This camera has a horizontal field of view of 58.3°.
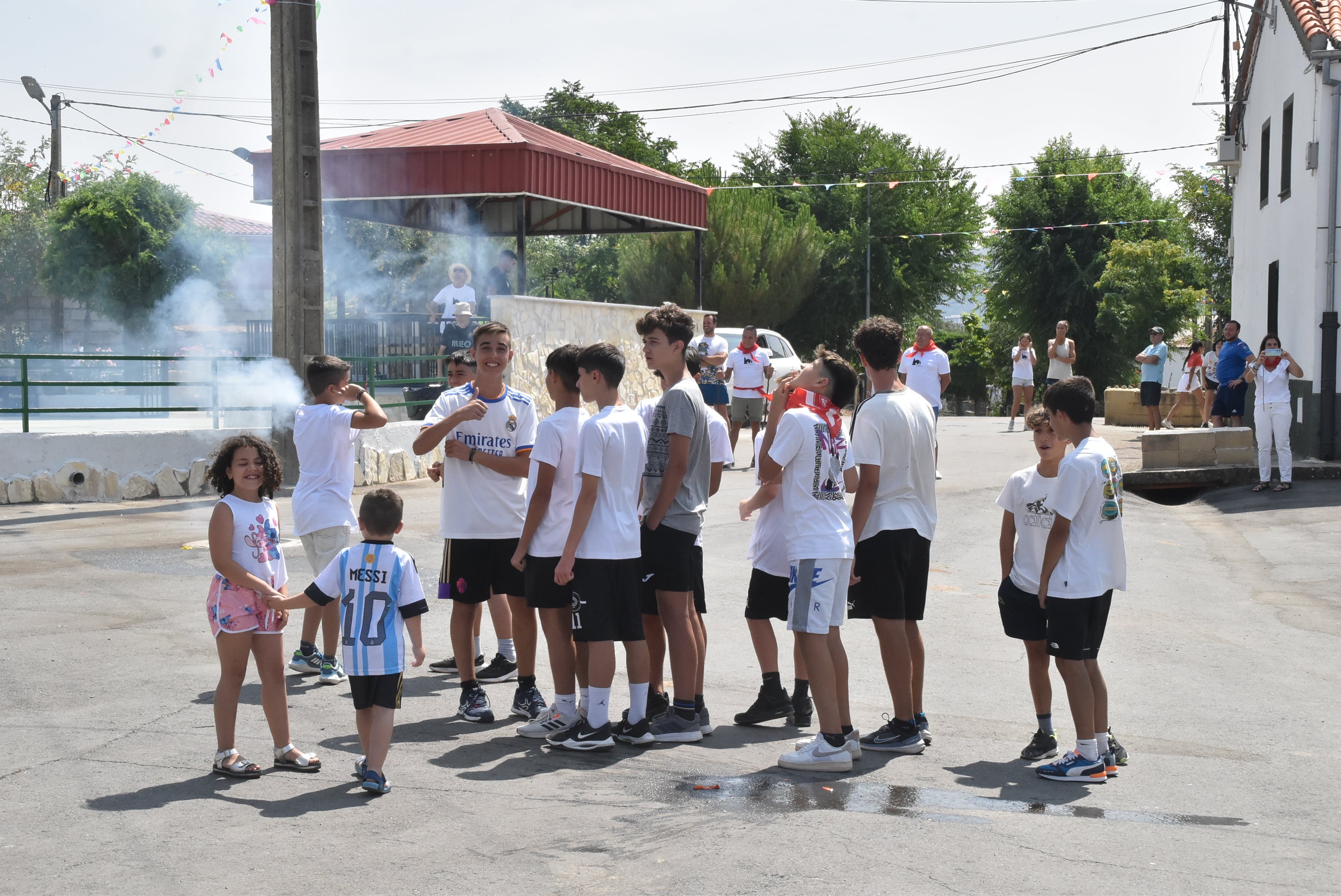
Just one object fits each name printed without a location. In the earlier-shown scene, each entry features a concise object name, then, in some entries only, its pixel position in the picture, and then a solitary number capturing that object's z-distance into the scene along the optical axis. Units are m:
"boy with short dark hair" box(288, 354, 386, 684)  6.25
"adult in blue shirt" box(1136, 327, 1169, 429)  20.25
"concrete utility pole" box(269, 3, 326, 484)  12.40
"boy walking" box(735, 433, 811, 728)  5.57
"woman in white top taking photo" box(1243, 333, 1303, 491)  14.02
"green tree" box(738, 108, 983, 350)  51.25
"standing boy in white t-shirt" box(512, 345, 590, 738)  5.28
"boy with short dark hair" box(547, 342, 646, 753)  5.10
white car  24.02
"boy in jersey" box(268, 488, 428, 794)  4.55
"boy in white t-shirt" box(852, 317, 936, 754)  5.26
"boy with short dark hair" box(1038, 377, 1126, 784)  4.93
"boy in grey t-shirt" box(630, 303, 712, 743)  5.38
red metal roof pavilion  18.75
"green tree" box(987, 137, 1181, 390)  50.00
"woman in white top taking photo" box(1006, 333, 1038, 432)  21.56
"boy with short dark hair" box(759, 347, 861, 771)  5.00
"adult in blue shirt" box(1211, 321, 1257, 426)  17.28
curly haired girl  4.72
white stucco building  16.06
